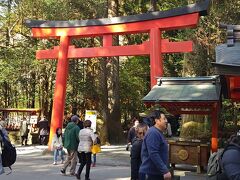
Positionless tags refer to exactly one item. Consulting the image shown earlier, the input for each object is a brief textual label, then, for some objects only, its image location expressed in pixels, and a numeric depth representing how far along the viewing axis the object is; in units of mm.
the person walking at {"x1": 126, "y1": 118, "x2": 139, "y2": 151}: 10603
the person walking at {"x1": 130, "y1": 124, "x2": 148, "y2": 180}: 7045
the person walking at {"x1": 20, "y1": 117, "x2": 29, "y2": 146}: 20203
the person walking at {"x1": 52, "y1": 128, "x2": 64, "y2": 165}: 12344
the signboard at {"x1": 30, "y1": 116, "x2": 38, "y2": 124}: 23000
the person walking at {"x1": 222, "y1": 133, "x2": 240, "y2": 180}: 3188
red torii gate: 14391
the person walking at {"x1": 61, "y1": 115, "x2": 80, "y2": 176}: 10008
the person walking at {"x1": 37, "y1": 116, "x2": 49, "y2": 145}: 20797
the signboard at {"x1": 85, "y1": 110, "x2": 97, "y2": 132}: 17172
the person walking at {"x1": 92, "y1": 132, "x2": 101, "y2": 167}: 11499
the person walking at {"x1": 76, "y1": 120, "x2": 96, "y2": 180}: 9297
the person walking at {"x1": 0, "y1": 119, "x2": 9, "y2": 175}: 5687
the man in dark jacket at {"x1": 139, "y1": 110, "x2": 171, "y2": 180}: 4730
